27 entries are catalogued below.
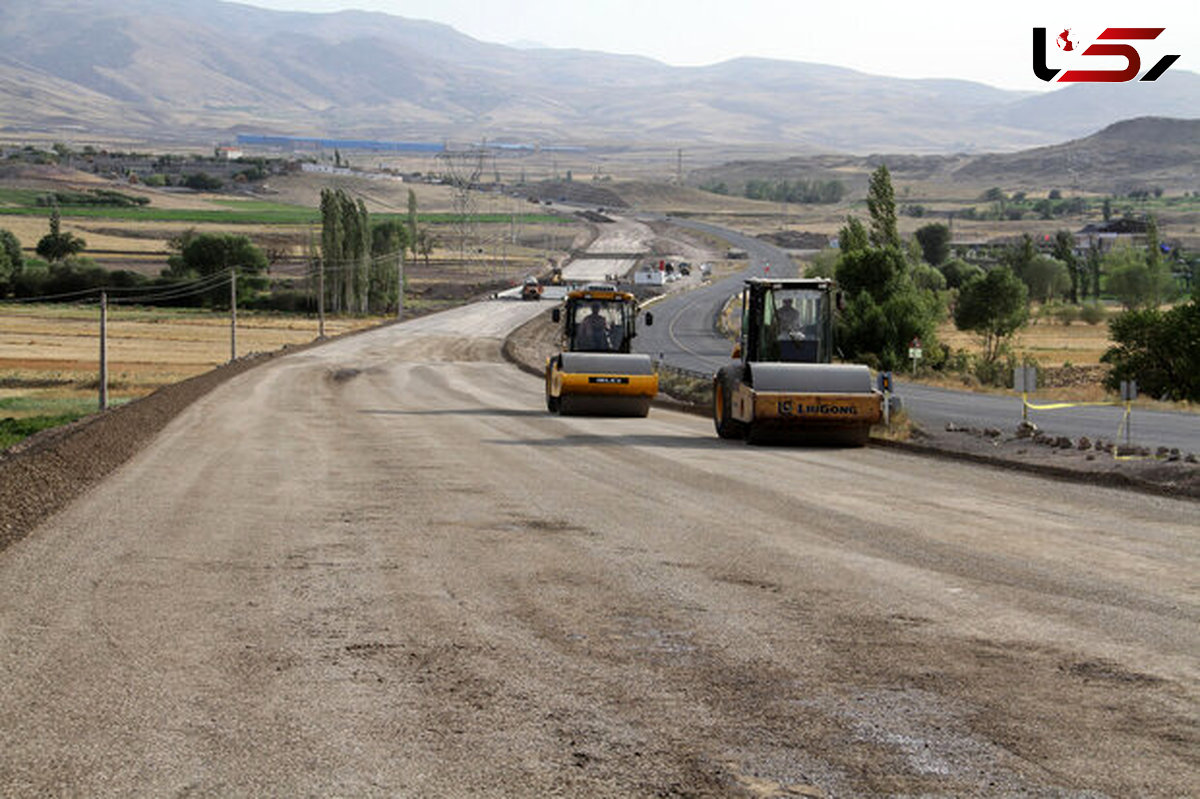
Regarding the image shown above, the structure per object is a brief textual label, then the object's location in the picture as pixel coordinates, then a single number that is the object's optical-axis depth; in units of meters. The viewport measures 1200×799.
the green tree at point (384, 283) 148.00
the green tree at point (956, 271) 167.62
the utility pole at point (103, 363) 51.75
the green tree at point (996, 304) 100.69
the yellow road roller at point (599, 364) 39.69
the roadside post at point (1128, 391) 31.64
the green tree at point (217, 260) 153.00
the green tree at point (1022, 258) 160.06
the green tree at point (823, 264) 139.12
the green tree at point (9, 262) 141.25
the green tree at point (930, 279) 146.50
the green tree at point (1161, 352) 61.00
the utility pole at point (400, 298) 124.62
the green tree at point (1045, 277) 163.00
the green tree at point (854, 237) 95.31
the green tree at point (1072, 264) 172.88
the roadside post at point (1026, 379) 31.22
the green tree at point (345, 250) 137.25
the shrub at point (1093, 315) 145.88
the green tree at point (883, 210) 95.62
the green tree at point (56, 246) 164.50
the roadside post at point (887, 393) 33.94
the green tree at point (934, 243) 198.25
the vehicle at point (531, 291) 139.00
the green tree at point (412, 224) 189.75
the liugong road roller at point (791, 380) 29.75
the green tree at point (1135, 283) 143.25
